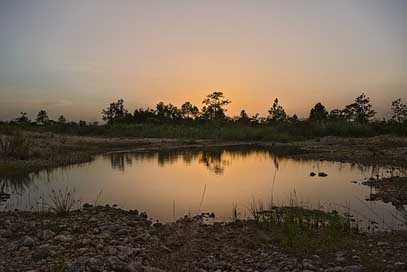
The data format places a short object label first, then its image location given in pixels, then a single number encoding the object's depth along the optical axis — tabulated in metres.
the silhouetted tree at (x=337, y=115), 58.84
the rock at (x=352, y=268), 5.28
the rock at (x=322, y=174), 16.25
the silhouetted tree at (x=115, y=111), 81.19
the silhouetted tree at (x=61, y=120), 71.88
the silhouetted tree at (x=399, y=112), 48.48
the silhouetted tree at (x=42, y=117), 78.15
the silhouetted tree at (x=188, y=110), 82.08
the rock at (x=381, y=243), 6.43
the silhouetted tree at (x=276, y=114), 71.53
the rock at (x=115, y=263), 5.30
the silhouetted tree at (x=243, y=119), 72.76
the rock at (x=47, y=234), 6.86
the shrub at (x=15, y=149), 19.47
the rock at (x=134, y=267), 5.28
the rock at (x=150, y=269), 5.38
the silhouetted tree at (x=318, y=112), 64.85
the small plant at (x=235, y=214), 9.20
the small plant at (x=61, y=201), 9.07
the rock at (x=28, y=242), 6.39
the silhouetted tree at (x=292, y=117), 63.17
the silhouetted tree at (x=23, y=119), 74.11
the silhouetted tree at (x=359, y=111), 56.92
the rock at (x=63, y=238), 6.64
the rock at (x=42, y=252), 5.84
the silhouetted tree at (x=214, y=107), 74.38
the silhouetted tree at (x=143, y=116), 77.38
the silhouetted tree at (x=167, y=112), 79.12
